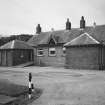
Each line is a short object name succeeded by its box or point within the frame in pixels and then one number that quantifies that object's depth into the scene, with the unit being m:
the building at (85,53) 25.23
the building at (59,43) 29.48
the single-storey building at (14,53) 34.91
